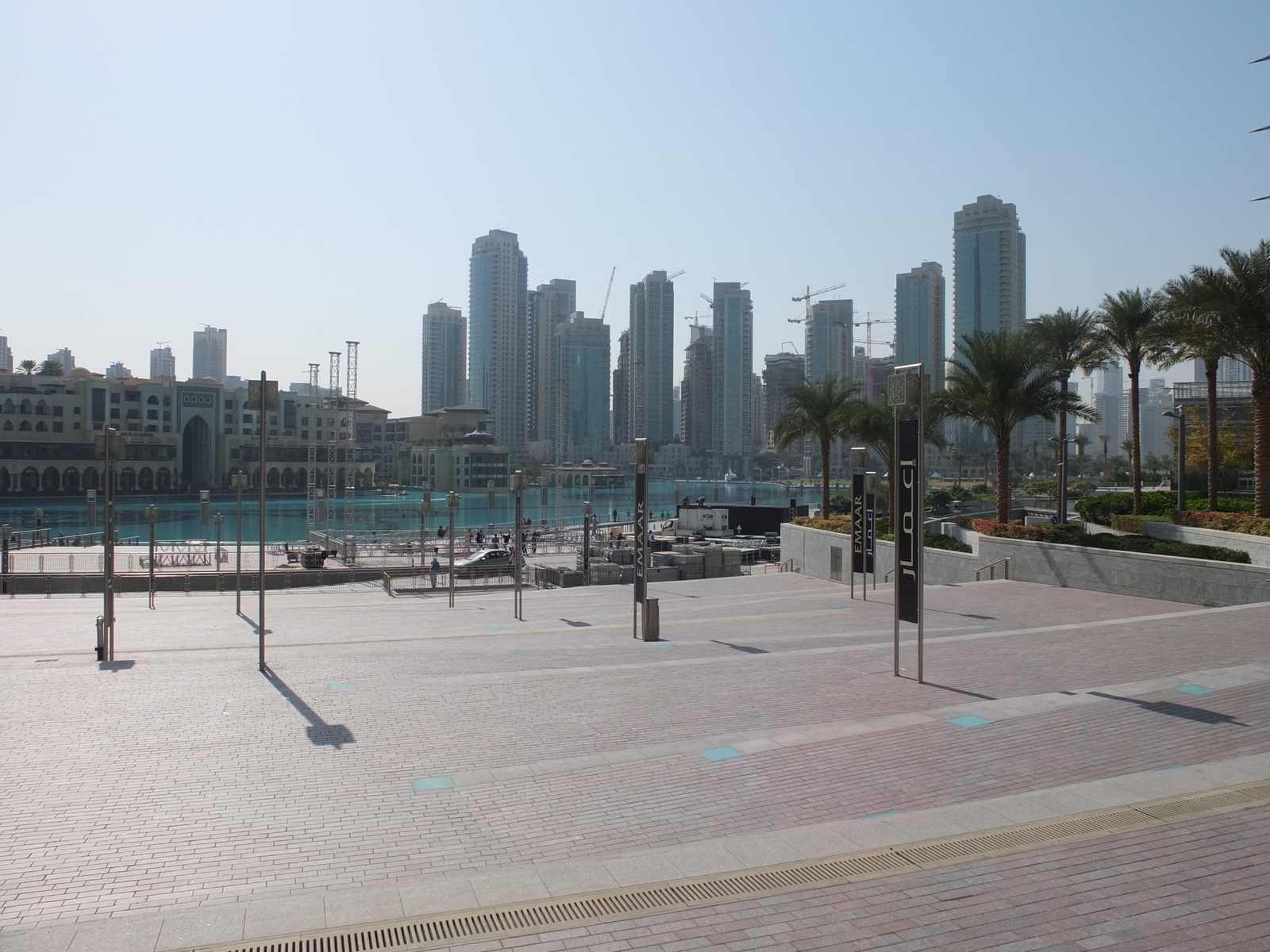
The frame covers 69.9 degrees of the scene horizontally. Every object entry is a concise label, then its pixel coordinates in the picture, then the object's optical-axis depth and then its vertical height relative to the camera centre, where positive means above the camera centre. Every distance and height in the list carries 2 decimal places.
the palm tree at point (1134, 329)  26.27 +4.47
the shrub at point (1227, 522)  18.61 -0.98
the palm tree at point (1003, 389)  23.47 +2.38
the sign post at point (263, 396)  10.60 +1.01
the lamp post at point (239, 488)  18.50 -0.19
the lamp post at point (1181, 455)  26.20 +0.68
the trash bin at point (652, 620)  13.62 -2.11
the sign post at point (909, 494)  9.71 -0.16
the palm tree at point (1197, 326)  20.61 +3.60
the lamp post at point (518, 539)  18.63 -1.24
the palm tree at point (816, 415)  34.56 +2.52
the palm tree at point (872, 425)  32.75 +1.99
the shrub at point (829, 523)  28.05 -1.40
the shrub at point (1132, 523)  24.25 -1.20
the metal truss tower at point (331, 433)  82.25 +5.39
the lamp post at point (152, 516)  22.69 -0.94
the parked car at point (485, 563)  35.91 -3.54
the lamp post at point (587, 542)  35.00 -2.43
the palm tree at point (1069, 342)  28.52 +4.38
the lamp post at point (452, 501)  25.97 -0.60
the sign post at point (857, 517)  20.30 -0.85
